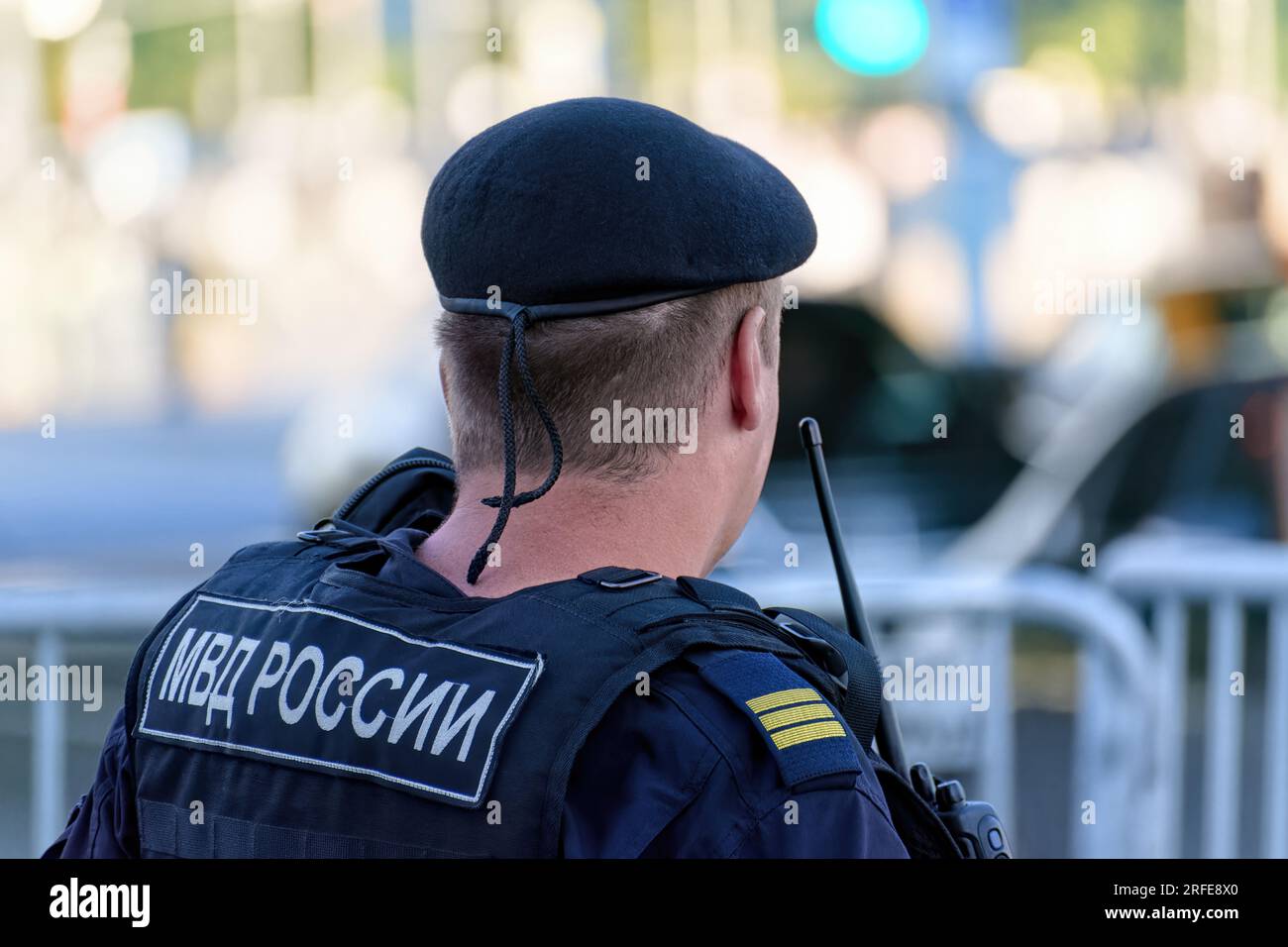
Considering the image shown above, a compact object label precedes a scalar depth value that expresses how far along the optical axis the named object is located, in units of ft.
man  7.64
